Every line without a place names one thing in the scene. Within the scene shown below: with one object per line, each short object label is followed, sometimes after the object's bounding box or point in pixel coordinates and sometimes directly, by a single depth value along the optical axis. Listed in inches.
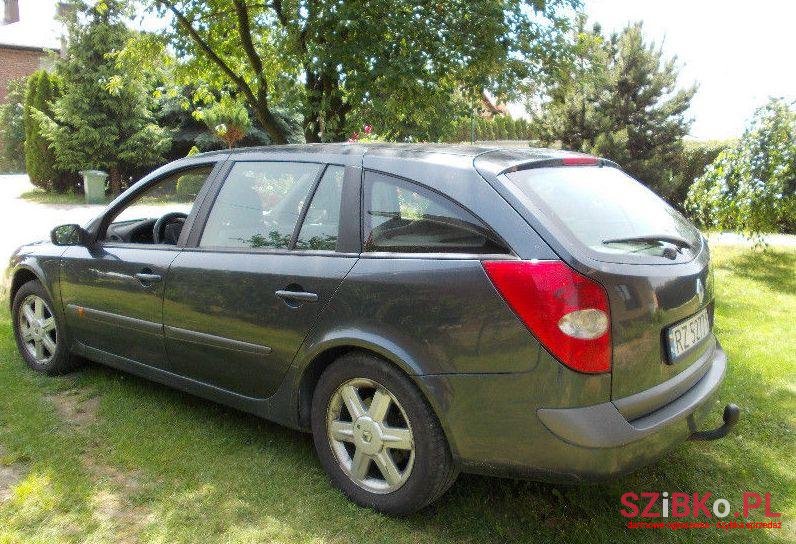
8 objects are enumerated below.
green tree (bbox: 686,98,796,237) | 313.9
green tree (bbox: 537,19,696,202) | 721.0
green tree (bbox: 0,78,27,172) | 1190.9
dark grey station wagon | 89.4
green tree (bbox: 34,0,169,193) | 789.2
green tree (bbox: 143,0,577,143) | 278.5
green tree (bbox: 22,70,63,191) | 852.6
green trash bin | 769.6
